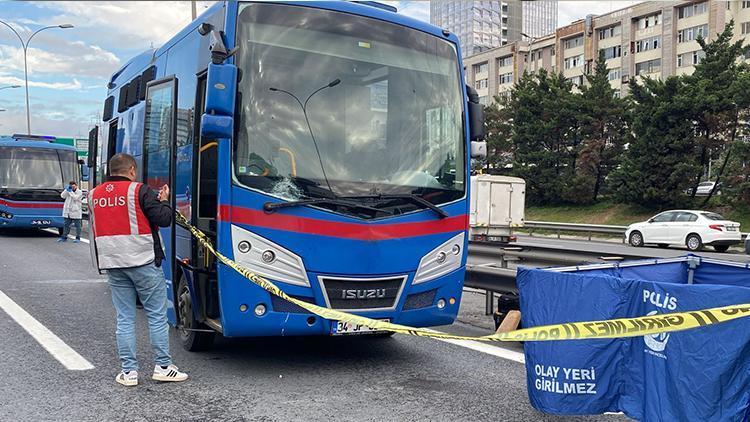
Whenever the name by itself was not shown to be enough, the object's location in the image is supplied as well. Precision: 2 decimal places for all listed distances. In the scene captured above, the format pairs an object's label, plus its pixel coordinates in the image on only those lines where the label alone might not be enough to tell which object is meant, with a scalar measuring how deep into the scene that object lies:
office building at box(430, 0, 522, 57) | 111.38
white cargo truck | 23.56
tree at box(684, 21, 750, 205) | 32.84
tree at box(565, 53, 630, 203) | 41.91
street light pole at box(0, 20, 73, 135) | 43.74
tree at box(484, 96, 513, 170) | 48.89
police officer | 5.23
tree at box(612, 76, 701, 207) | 34.41
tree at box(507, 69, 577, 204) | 43.94
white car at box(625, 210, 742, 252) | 23.06
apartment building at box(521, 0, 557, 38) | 141.25
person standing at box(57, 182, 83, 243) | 18.50
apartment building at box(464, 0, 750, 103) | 58.31
